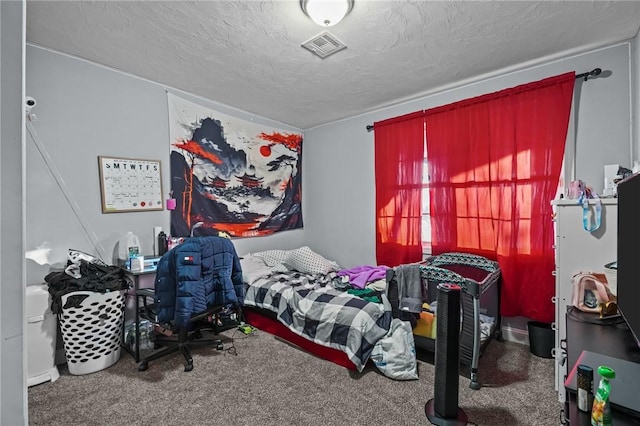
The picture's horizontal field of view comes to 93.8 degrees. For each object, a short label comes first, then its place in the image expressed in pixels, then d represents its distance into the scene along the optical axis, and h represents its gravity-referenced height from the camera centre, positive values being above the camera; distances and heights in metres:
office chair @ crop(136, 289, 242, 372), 2.28 -1.08
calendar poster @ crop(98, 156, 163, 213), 2.68 +0.29
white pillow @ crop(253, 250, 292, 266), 3.76 -0.55
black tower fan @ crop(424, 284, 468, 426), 1.73 -0.89
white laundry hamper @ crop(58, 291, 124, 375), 2.15 -0.84
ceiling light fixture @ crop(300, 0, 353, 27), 1.81 +1.26
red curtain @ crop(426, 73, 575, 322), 2.54 +0.29
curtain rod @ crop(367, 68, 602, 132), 2.38 +1.10
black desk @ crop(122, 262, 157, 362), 2.34 -0.67
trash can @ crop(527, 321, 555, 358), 2.44 -1.07
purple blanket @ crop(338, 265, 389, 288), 3.07 -0.67
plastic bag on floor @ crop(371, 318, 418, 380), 2.14 -1.04
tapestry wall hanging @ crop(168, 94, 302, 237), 3.20 +0.49
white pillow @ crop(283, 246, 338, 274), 3.55 -0.60
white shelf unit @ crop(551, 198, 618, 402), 1.83 -0.25
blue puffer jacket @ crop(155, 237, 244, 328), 2.14 -0.50
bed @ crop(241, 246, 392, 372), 2.26 -0.82
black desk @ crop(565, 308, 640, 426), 0.80 -0.53
